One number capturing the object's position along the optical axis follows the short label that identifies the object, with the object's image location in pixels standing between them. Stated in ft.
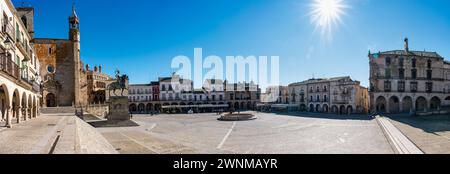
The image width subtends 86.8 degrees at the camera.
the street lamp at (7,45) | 40.42
